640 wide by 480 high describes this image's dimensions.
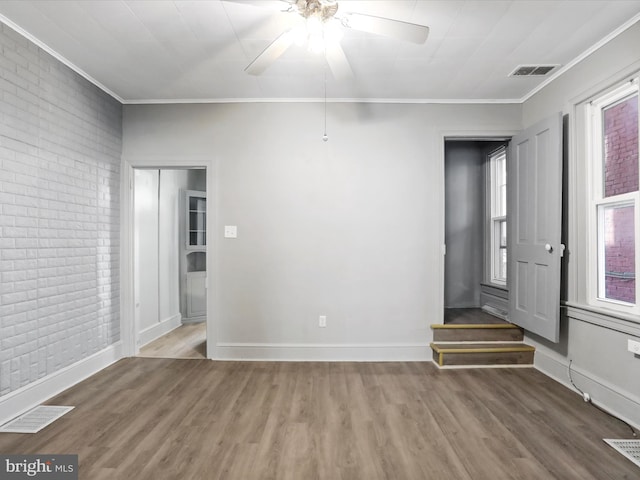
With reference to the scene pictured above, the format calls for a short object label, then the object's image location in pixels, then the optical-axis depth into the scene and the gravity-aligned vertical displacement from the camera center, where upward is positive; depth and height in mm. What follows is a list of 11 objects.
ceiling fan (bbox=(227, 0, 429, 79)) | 1901 +1161
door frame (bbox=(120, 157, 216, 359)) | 3770 -24
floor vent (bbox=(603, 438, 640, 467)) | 2043 -1220
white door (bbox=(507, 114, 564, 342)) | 3086 +119
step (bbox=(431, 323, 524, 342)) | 3740 -956
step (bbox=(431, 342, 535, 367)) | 3541 -1134
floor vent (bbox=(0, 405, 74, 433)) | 2340 -1213
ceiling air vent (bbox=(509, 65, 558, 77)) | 3092 +1472
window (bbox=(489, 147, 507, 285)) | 4602 +323
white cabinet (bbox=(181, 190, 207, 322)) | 5449 -292
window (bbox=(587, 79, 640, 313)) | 2590 +309
